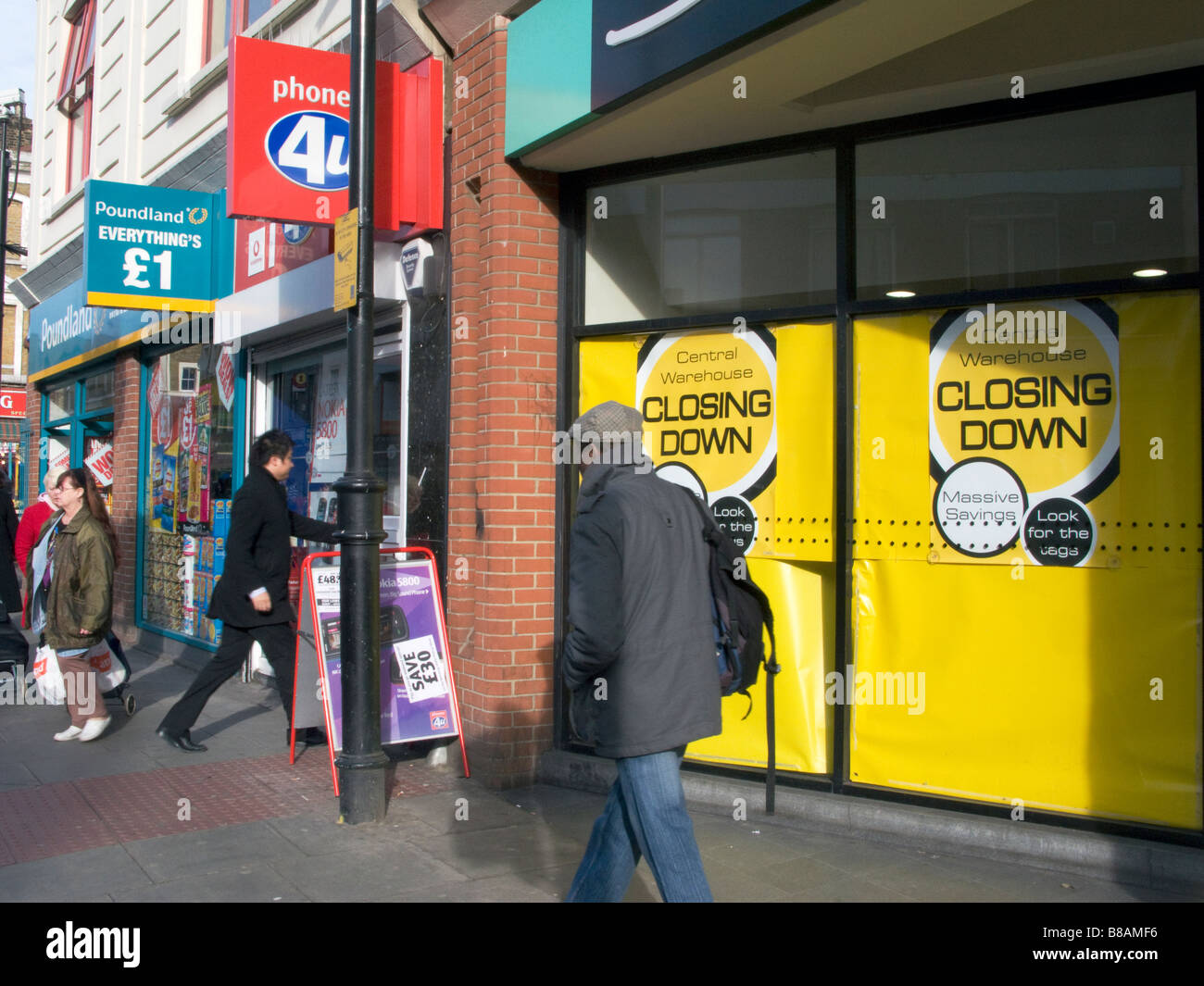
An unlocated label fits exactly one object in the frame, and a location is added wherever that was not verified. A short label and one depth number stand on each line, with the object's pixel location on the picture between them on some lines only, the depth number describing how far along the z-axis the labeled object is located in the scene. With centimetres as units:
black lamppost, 550
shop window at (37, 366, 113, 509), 1410
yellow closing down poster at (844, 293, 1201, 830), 483
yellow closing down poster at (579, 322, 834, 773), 582
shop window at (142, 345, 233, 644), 1060
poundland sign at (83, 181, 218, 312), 952
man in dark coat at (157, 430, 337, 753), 694
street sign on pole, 551
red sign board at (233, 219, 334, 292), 846
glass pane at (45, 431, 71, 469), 1652
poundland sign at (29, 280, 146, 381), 1248
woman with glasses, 729
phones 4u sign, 684
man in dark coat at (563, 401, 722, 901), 351
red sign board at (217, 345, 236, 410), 1030
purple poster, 635
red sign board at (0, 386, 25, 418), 2022
